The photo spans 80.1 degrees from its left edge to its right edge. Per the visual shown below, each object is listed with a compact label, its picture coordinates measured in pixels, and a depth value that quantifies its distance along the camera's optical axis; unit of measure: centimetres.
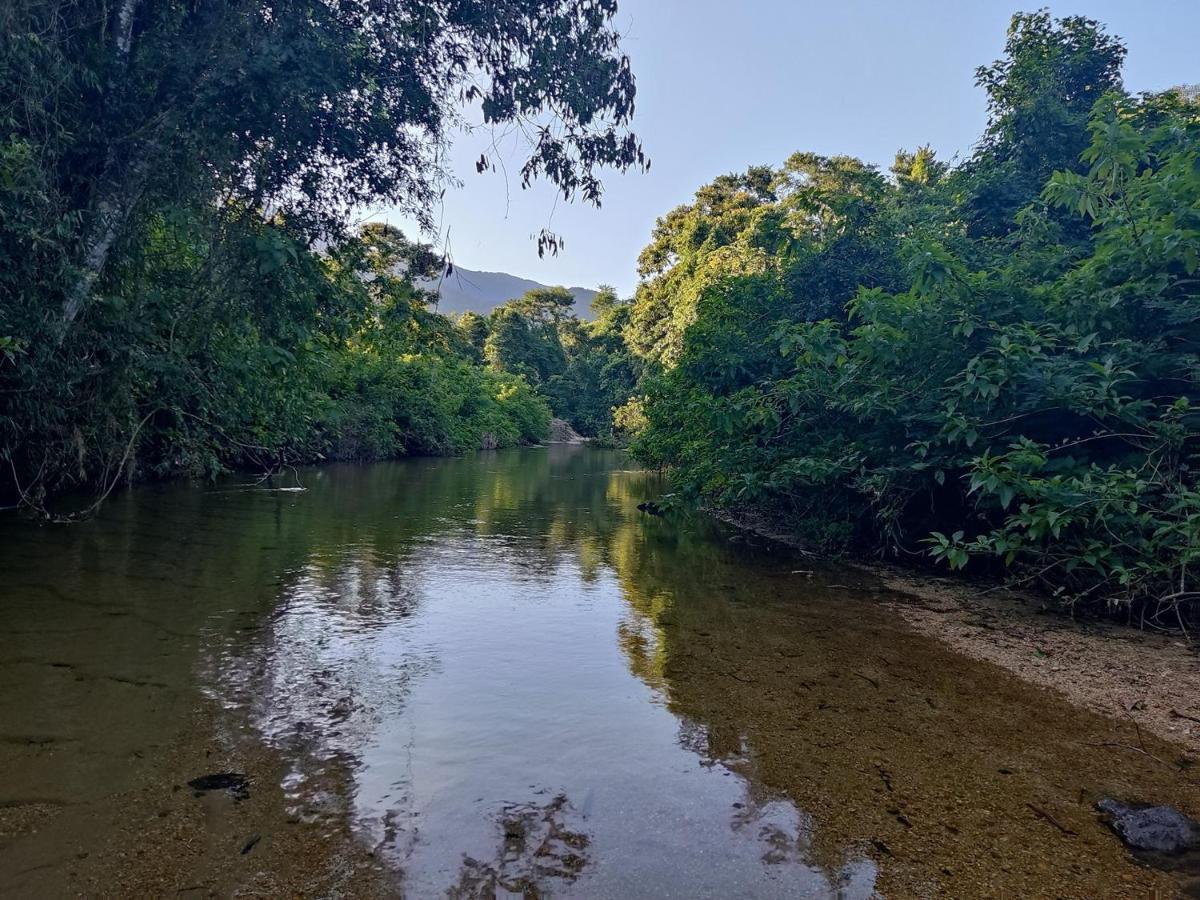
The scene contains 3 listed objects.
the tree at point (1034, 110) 1070
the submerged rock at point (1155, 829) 293
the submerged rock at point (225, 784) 321
